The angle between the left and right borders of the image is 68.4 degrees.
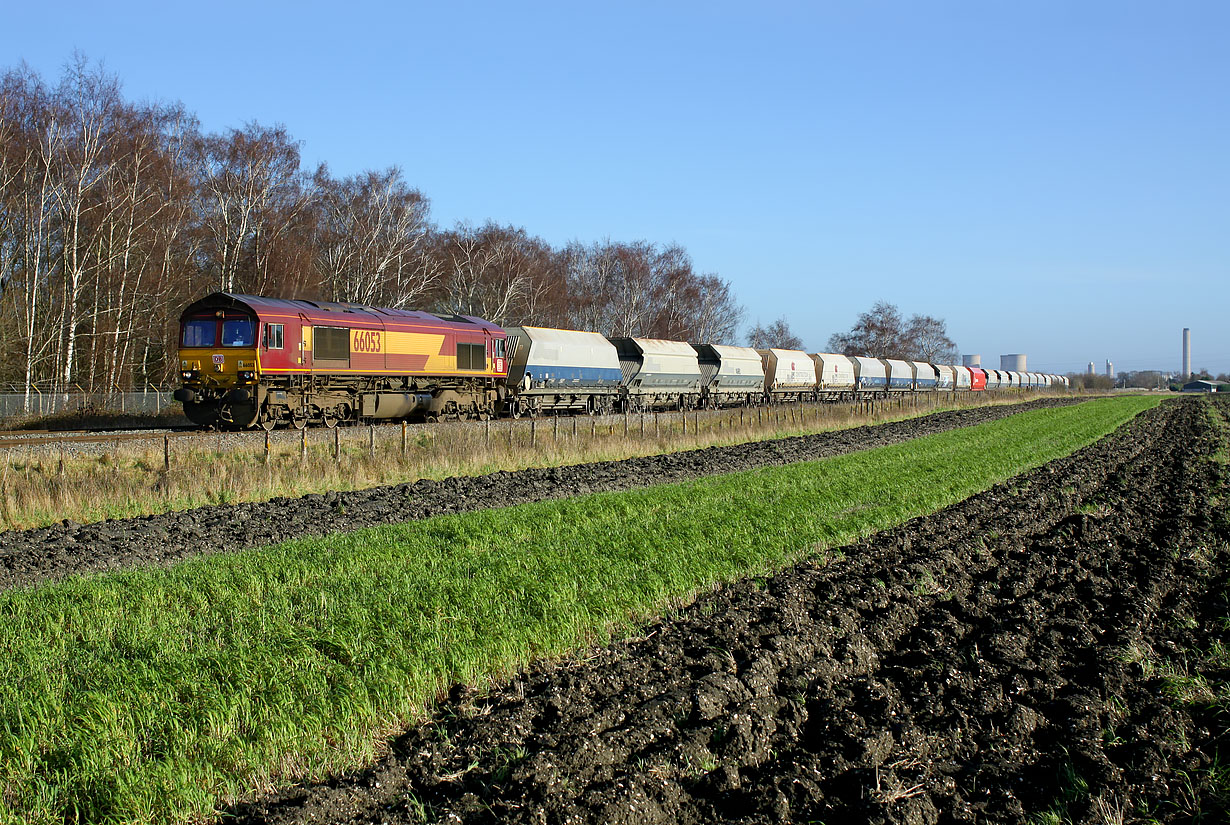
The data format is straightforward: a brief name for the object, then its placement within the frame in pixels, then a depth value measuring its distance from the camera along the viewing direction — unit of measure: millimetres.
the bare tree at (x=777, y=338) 118875
